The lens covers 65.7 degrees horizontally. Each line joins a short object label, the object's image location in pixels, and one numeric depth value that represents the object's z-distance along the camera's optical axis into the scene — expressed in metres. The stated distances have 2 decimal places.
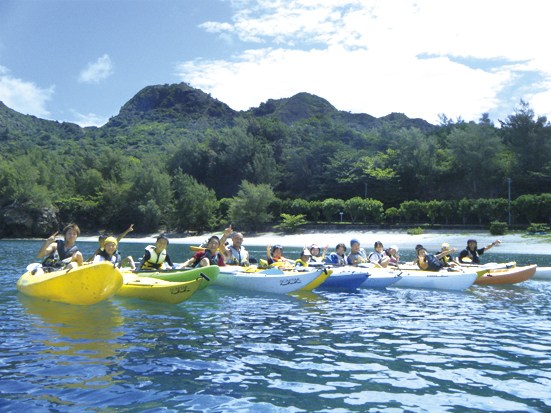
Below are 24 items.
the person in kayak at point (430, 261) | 14.17
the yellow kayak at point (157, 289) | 9.56
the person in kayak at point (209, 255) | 12.07
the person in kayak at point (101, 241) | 11.19
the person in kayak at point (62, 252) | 9.17
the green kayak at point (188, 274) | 10.64
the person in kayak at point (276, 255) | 13.86
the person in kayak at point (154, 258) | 11.78
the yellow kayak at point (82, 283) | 8.42
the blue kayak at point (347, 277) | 12.70
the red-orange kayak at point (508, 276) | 14.42
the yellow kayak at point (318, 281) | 11.78
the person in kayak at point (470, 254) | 15.78
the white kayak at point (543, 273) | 16.25
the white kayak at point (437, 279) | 13.18
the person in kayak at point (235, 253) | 13.52
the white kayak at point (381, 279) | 13.27
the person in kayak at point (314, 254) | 14.75
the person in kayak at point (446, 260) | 14.72
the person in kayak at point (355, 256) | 14.11
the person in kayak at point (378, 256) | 14.79
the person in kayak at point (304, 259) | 13.54
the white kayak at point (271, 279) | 11.71
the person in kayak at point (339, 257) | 13.89
